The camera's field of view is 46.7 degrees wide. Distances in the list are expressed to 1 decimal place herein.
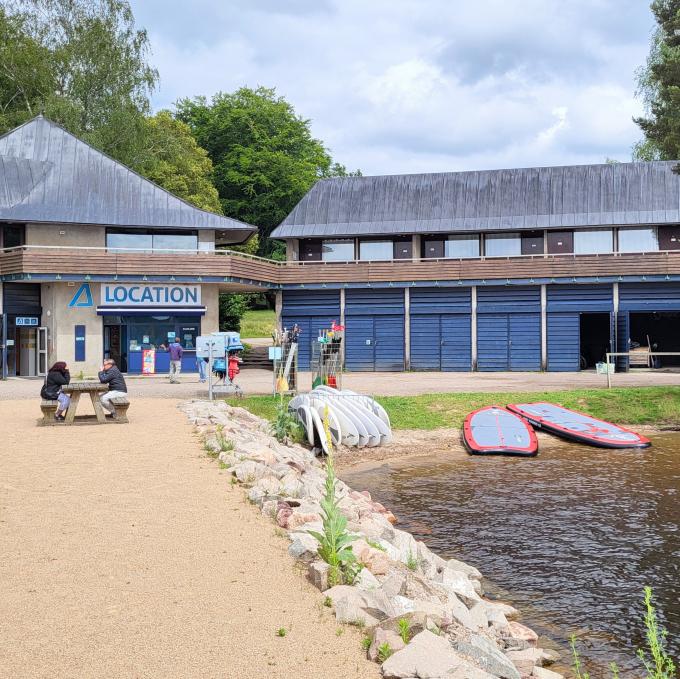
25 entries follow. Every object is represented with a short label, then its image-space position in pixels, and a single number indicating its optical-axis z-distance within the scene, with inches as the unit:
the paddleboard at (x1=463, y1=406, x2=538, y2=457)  748.0
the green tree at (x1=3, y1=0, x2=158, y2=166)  1733.5
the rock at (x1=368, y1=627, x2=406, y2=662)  215.0
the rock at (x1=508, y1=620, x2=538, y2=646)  293.1
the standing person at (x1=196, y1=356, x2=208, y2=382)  1124.6
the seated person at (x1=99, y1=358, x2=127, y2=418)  666.2
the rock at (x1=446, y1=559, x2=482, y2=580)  371.9
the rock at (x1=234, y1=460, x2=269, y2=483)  437.9
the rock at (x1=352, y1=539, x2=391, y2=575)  298.4
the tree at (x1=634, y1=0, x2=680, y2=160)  987.0
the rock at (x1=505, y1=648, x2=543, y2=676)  254.4
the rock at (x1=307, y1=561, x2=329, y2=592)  264.8
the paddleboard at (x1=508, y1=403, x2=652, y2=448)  783.1
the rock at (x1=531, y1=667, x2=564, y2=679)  250.7
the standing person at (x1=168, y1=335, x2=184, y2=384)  1162.6
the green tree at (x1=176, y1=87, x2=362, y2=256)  2304.4
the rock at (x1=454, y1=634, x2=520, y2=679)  223.5
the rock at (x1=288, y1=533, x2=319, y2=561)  295.7
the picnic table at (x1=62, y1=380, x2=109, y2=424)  636.7
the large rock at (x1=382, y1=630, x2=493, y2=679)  200.8
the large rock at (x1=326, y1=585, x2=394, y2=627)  237.0
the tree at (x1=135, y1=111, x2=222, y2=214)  1878.7
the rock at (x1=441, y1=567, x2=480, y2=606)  313.9
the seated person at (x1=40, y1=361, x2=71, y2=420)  646.5
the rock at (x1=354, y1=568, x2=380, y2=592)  268.7
